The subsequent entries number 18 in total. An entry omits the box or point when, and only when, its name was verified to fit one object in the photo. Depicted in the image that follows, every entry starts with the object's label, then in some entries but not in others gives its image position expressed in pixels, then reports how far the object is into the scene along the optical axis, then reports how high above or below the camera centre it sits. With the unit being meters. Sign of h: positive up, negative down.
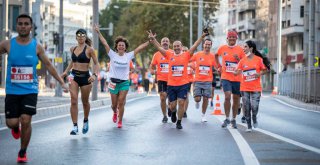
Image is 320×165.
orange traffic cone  23.78 -1.08
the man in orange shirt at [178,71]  16.98 +0.03
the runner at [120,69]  17.02 +0.06
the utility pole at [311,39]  37.07 +1.54
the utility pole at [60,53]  41.26 +0.96
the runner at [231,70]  16.97 +0.05
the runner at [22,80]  10.04 -0.10
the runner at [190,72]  21.12 +0.01
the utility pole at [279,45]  65.81 +2.27
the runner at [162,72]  19.91 +0.01
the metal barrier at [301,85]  36.44 -0.63
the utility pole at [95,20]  33.16 +2.11
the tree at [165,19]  84.81 +5.63
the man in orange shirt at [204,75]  19.52 -0.06
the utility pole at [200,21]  54.39 +3.44
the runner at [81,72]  14.59 +0.00
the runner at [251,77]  15.80 -0.08
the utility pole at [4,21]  40.86 +2.66
